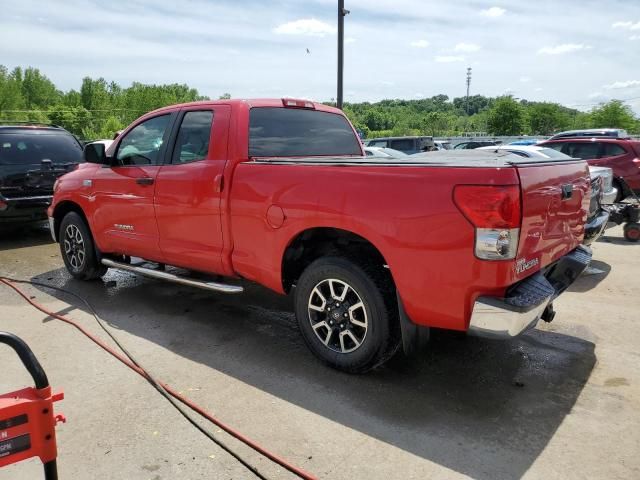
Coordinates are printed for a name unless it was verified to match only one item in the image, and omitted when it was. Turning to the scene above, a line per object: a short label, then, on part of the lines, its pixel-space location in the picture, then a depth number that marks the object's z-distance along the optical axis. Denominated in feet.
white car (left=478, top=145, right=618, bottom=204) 23.40
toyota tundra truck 9.50
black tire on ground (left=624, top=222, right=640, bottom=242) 27.69
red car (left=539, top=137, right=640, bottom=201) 36.50
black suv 26.21
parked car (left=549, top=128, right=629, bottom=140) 76.99
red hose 8.66
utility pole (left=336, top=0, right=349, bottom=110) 33.27
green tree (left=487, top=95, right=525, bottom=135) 201.16
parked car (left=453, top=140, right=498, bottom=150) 80.64
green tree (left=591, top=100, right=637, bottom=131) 187.42
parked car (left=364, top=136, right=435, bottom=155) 71.05
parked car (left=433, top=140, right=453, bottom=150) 94.55
